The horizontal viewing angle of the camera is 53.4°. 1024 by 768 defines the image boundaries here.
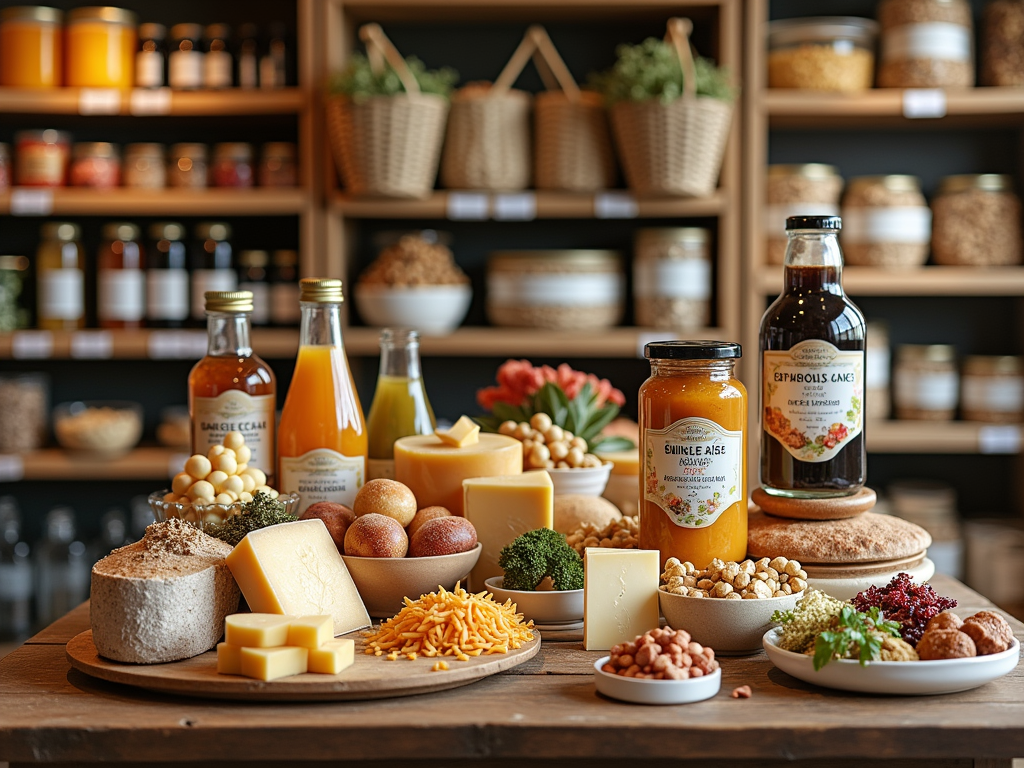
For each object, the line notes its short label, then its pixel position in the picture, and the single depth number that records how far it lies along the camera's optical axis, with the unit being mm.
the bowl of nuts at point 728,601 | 954
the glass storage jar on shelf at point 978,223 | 2541
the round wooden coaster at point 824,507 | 1093
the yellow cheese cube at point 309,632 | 886
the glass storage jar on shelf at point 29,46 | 2561
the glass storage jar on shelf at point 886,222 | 2496
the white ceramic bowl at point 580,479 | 1284
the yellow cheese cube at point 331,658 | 872
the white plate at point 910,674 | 841
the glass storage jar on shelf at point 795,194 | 2514
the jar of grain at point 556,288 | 2500
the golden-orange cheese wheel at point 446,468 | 1158
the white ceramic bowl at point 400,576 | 1020
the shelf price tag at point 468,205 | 2516
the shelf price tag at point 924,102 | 2496
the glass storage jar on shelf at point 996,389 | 2557
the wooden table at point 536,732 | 797
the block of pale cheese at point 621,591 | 974
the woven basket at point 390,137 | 2377
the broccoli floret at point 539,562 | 1033
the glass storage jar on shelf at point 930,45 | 2492
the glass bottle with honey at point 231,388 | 1199
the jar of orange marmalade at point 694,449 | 1010
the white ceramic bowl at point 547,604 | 1038
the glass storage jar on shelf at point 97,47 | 2559
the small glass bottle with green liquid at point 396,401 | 1296
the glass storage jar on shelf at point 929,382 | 2590
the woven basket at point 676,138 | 2324
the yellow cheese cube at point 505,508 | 1104
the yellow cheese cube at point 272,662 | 857
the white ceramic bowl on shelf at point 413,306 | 2500
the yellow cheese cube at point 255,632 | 875
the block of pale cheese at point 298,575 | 939
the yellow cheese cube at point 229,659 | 875
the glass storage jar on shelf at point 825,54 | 2500
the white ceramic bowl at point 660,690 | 842
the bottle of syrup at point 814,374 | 1082
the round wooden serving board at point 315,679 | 854
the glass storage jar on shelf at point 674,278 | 2494
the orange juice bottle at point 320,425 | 1201
